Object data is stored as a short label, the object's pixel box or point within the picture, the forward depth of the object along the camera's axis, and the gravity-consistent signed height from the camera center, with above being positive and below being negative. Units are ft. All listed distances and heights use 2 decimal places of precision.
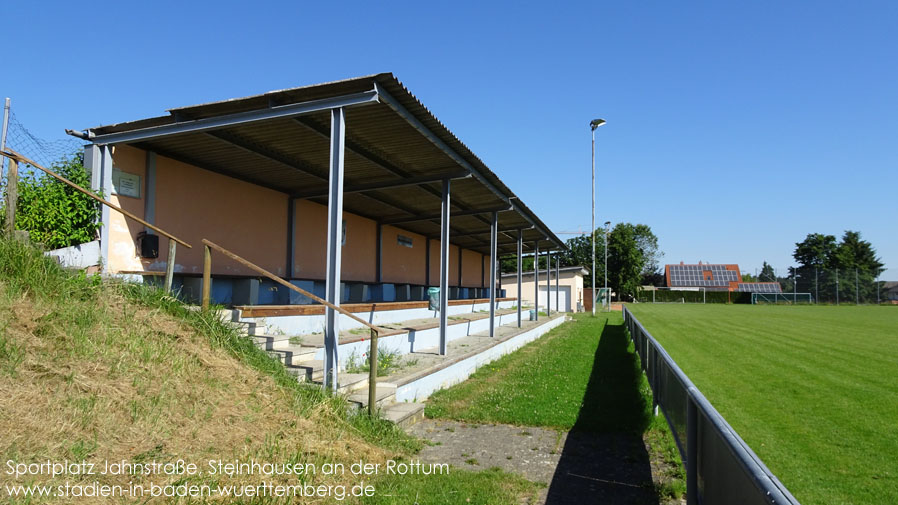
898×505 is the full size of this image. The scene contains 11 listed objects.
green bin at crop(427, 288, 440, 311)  40.47 -1.25
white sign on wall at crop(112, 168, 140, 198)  25.85 +4.88
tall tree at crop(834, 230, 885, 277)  250.18 +15.02
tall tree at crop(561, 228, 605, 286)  216.49 +13.76
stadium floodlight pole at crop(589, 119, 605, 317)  110.20 +33.90
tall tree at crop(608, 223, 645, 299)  202.28 +8.25
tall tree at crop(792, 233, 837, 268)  271.08 +18.59
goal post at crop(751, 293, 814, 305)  163.94 -4.09
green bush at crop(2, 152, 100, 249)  22.16 +3.06
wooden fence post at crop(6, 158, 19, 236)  18.21 +2.97
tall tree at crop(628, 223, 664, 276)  277.64 +21.89
